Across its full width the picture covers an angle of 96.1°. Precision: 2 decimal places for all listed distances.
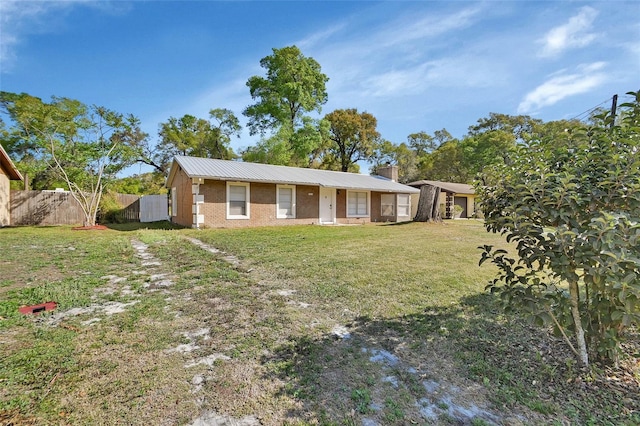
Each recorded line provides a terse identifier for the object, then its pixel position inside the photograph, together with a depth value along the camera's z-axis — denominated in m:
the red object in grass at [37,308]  3.61
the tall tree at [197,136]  28.70
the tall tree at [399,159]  35.94
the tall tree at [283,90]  27.20
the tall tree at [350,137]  32.66
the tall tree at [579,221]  2.04
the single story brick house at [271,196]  12.65
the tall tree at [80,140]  13.62
